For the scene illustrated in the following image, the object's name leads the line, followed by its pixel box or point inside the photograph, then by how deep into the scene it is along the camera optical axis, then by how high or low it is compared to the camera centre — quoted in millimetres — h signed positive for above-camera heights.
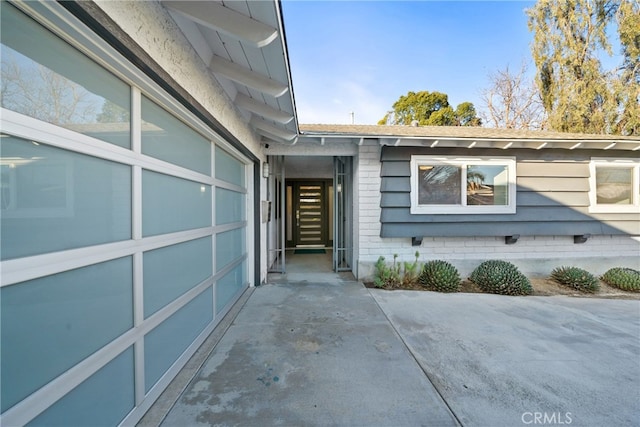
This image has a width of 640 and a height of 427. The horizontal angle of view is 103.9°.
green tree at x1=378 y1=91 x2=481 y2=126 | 17547 +7914
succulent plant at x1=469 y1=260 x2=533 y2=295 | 4453 -1189
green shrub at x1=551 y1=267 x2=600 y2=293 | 4598 -1223
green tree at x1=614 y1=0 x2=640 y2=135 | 9953 +5808
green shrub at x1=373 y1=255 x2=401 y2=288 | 4770 -1187
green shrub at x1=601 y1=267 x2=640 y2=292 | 4645 -1215
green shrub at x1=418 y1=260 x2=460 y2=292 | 4582 -1174
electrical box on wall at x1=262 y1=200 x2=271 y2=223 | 4898 +53
